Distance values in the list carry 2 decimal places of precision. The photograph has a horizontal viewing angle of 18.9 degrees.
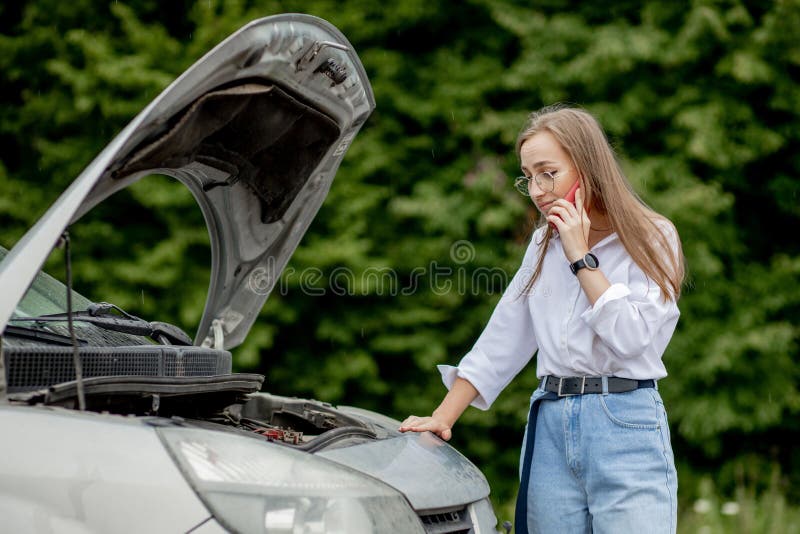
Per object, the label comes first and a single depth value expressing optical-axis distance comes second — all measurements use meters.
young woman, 5.63
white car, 5.11
